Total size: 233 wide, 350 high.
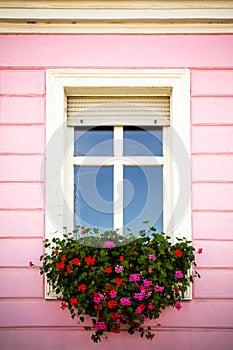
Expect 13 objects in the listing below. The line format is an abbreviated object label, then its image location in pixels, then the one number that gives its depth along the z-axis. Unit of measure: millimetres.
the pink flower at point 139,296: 4629
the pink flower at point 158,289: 4656
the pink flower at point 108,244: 4734
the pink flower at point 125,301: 4621
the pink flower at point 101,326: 4711
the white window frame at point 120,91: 5035
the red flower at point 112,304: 4609
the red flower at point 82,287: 4645
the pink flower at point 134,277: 4652
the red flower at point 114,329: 4703
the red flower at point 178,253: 4723
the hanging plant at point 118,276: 4652
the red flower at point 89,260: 4652
